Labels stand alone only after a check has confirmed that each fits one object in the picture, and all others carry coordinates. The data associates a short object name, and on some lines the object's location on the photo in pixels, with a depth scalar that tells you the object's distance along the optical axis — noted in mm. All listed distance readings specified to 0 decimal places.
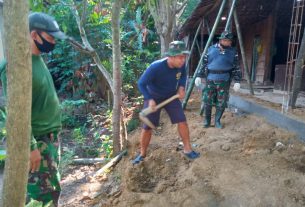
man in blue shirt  3840
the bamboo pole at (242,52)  6252
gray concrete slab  4345
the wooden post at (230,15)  5998
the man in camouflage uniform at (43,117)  2258
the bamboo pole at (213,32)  6172
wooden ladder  4973
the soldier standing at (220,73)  4977
